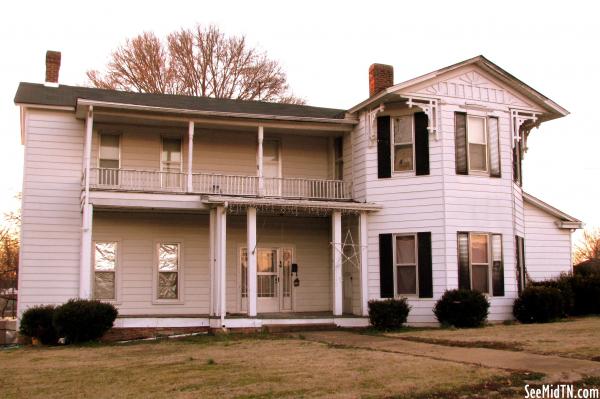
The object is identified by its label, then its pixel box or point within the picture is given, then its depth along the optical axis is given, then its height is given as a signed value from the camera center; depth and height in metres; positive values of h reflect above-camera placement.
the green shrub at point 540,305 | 18.94 -0.64
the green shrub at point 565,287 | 20.28 -0.17
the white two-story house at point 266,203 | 19.14 +2.24
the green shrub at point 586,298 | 21.33 -0.51
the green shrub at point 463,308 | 18.16 -0.69
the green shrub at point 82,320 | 16.42 -0.87
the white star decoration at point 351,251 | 20.38 +0.95
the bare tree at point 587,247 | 58.75 +2.93
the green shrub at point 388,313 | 18.12 -0.81
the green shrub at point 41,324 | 17.34 -1.02
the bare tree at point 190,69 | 38.06 +12.12
